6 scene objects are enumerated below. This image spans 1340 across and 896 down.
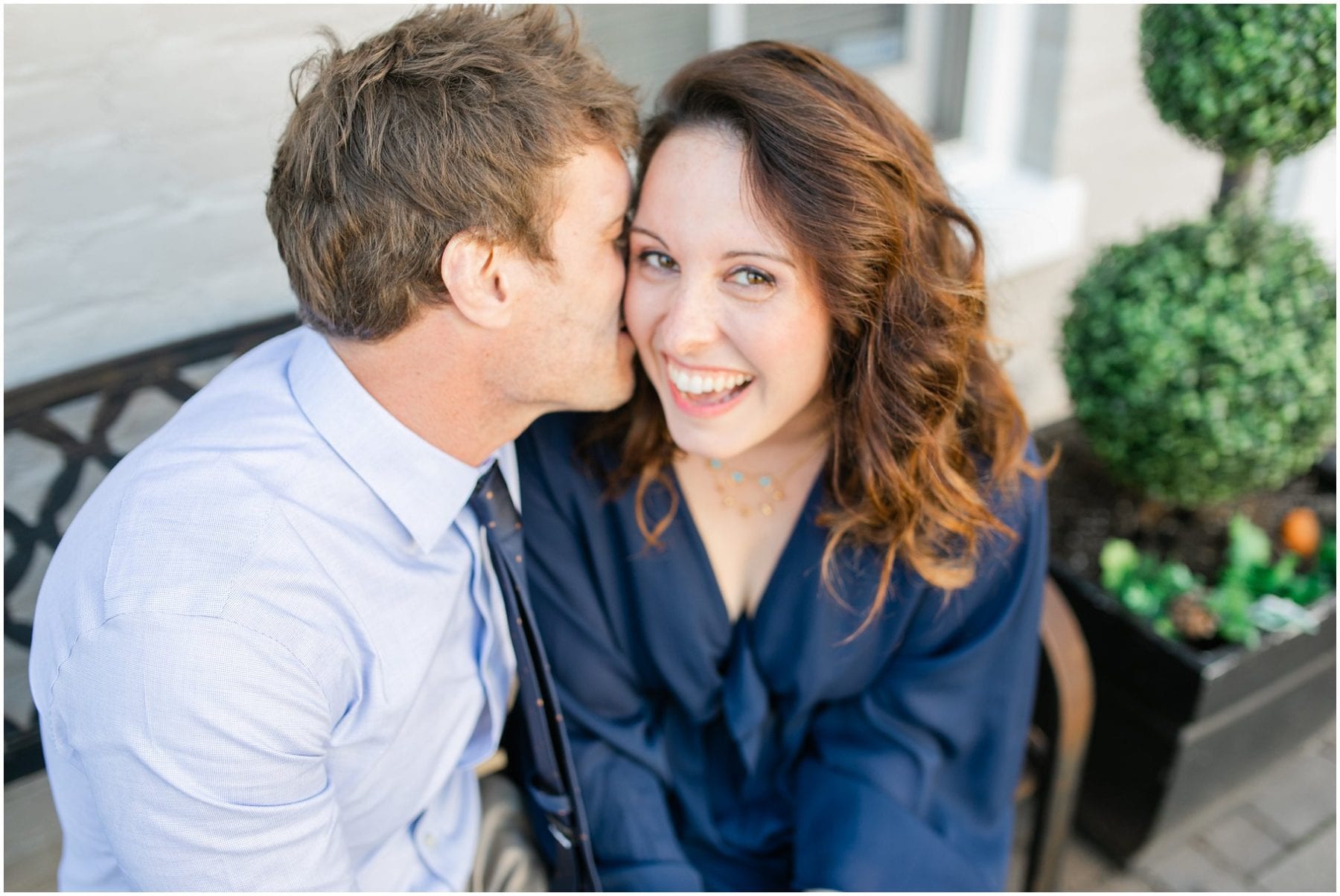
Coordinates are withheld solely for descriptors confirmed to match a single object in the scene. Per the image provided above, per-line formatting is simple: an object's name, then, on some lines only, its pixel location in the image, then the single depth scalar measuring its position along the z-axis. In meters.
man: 1.28
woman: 1.53
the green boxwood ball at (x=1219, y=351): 2.13
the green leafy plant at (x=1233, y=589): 2.27
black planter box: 2.23
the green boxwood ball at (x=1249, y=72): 1.89
